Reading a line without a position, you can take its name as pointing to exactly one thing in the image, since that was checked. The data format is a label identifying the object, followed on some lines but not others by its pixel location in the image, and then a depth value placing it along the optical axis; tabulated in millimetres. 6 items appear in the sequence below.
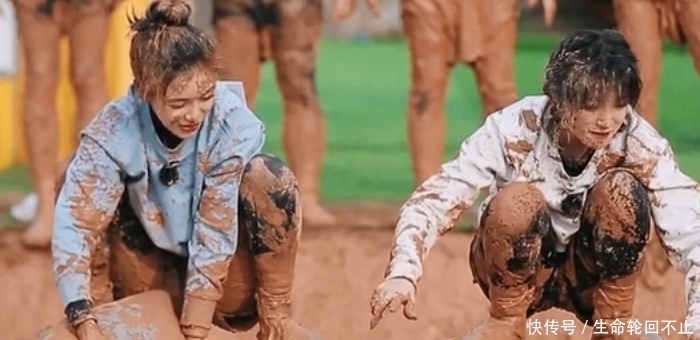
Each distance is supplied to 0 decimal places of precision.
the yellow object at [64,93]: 9672
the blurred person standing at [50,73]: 7723
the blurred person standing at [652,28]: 7426
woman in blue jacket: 4461
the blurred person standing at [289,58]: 7770
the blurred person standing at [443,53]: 7836
